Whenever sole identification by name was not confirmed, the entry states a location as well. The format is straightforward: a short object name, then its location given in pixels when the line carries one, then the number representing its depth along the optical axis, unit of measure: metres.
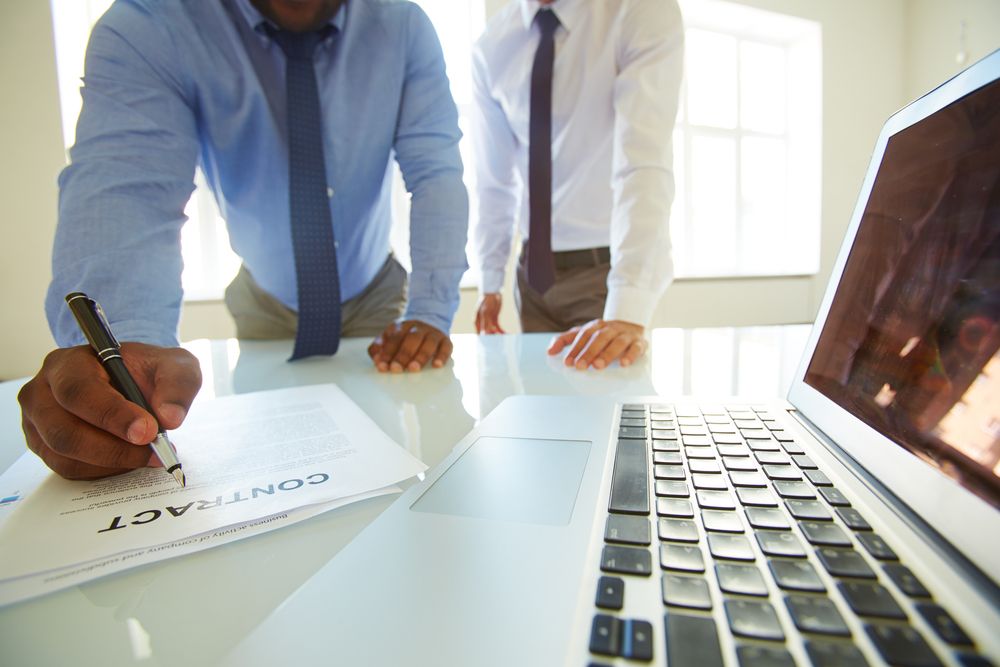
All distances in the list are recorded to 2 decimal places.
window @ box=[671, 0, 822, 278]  4.33
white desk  0.20
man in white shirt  0.99
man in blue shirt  0.40
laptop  0.16
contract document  0.26
